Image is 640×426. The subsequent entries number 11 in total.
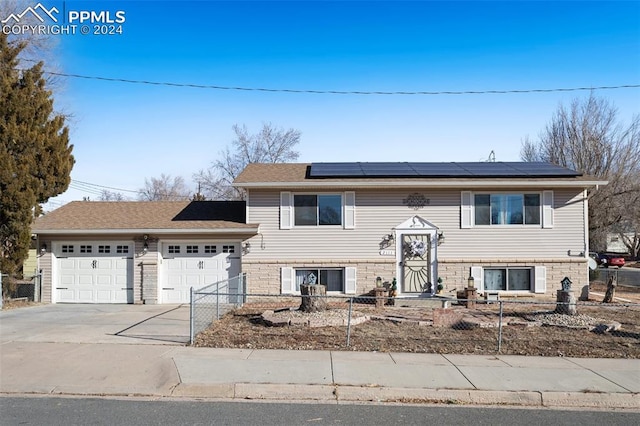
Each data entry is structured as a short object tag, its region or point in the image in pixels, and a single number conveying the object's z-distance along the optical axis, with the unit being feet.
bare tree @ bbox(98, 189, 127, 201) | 258.63
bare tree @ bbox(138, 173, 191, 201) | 216.74
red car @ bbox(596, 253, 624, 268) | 142.10
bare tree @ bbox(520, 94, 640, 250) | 94.07
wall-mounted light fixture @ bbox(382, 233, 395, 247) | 55.21
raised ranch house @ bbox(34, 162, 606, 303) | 54.85
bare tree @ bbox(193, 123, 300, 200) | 136.67
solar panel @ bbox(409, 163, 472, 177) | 56.03
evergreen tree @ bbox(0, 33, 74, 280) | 50.49
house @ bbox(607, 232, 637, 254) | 234.99
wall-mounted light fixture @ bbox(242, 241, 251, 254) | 54.85
